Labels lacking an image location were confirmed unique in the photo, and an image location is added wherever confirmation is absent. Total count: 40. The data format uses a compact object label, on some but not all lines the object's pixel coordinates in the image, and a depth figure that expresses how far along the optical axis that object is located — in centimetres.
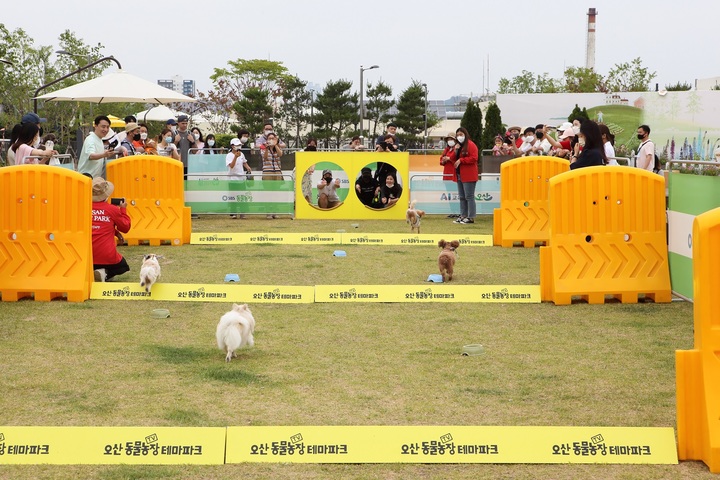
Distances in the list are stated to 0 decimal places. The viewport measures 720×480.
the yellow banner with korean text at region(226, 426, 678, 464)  539
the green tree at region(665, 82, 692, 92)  5853
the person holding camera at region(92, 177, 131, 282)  1173
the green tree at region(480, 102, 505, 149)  4119
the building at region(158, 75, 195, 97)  12295
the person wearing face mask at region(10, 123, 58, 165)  1252
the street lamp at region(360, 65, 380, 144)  6281
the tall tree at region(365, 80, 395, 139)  7112
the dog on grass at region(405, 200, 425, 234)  1806
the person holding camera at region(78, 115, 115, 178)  1521
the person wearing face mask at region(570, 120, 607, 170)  1225
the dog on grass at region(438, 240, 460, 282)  1226
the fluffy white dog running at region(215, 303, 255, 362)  771
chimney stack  9088
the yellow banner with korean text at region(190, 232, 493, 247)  1681
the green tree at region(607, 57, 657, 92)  7506
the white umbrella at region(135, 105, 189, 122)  3362
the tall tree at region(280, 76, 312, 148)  6981
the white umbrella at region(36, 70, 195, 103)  2188
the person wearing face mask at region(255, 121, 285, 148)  2334
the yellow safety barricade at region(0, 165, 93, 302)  1073
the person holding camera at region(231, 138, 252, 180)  2278
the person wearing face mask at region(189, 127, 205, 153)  2574
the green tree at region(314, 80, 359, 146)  6719
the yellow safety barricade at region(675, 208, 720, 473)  545
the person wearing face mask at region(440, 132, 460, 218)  2158
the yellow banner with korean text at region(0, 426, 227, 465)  532
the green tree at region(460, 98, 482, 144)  4009
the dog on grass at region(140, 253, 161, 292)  1072
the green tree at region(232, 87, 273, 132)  6188
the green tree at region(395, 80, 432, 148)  6956
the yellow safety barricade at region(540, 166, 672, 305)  1070
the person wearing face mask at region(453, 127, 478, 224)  2019
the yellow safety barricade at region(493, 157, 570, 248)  1650
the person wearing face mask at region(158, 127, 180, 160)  2083
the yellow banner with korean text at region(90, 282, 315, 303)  1080
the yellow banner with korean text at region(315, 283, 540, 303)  1080
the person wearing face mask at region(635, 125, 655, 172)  1430
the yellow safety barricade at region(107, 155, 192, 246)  1652
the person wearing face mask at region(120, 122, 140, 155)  1878
